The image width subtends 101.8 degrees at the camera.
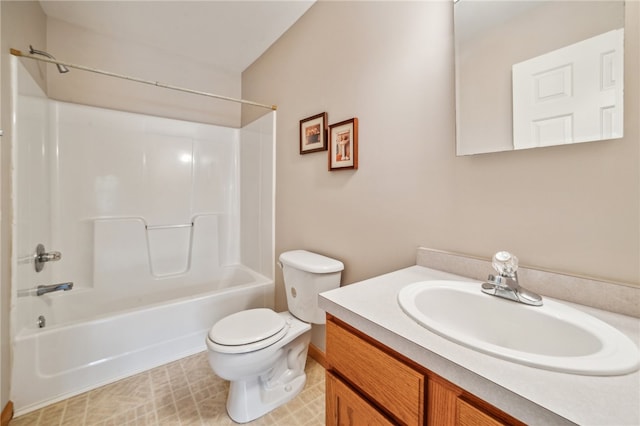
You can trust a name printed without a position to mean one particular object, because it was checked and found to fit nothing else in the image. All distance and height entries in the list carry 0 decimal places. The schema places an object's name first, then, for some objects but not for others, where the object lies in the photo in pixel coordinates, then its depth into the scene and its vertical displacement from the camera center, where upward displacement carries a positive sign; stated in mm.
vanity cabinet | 514 -421
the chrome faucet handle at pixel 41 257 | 1608 -284
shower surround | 1454 -192
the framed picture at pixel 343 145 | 1463 +397
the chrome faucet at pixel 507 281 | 754 -207
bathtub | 1378 -766
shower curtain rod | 1339 +876
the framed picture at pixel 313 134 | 1662 +529
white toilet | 1259 -663
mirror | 723 +446
